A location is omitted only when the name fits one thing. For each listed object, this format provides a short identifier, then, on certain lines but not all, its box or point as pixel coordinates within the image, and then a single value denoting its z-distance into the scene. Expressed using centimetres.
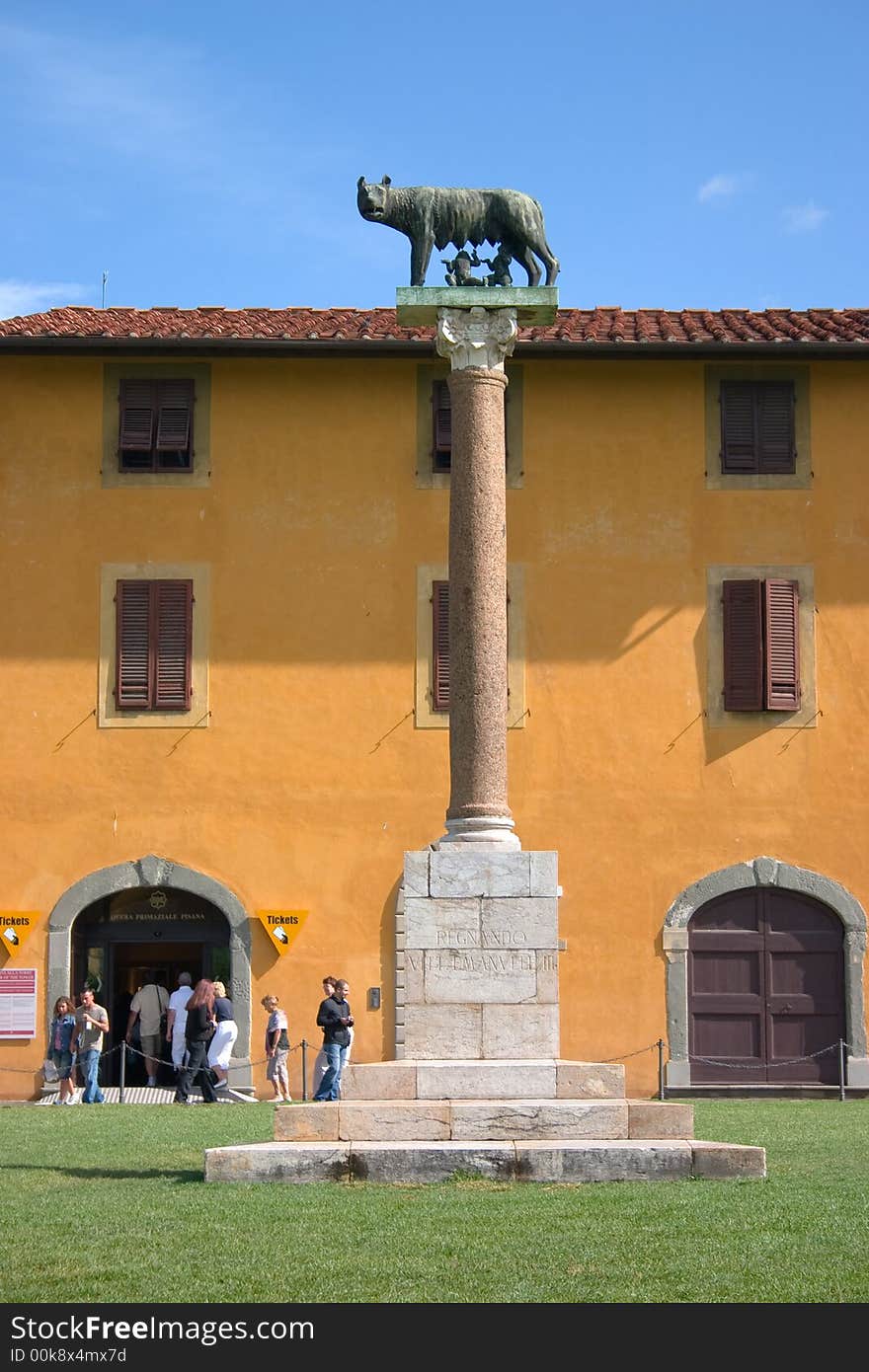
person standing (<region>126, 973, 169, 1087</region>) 2425
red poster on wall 2375
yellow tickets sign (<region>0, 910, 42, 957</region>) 2388
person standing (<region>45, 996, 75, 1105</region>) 2252
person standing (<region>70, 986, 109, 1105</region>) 2189
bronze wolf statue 1573
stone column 1492
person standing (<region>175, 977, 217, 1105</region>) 2086
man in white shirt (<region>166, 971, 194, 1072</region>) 2342
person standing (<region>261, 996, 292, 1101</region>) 2302
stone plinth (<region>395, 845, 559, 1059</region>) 1440
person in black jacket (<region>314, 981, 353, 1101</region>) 2058
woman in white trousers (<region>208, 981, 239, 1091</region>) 2155
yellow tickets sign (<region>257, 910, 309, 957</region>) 2392
